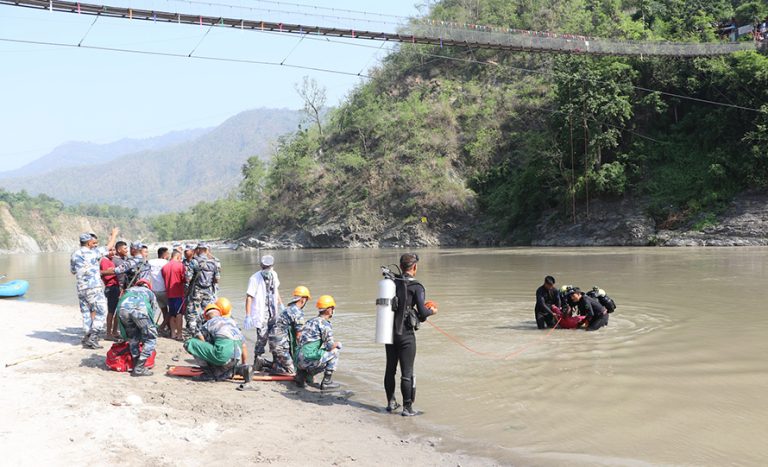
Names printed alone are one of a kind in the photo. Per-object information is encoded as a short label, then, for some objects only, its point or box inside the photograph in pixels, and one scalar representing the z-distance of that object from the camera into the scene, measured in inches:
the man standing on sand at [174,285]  447.8
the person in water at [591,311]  464.1
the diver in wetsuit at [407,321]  277.3
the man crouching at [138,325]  339.3
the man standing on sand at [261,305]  363.3
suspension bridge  891.4
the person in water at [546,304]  478.9
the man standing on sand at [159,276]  454.9
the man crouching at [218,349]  336.8
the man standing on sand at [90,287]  396.8
